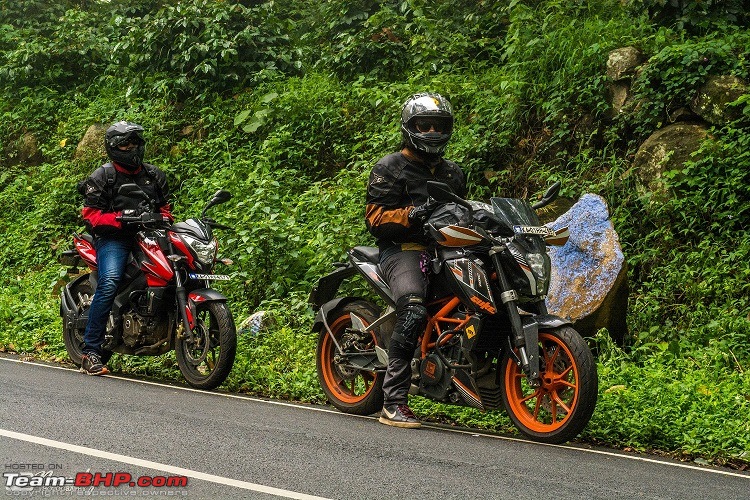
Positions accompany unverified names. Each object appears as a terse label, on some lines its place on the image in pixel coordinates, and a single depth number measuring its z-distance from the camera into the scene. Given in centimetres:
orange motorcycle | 682
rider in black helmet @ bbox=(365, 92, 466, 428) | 750
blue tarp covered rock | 984
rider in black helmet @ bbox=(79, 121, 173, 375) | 989
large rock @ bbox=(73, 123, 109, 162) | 1755
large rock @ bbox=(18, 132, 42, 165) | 1940
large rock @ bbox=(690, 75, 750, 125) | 1123
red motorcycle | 920
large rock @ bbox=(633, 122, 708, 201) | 1118
